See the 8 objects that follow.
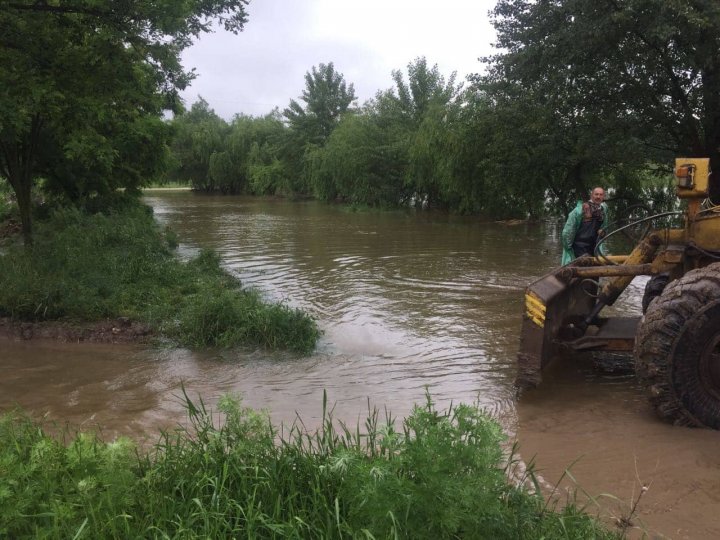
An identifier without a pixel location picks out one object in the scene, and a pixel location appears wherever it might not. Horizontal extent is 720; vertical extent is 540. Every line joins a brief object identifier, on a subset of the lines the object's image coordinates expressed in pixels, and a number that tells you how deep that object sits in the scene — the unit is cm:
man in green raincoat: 824
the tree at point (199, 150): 6612
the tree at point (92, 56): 787
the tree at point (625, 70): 1517
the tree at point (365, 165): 3850
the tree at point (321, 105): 5781
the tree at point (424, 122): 2989
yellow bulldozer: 484
